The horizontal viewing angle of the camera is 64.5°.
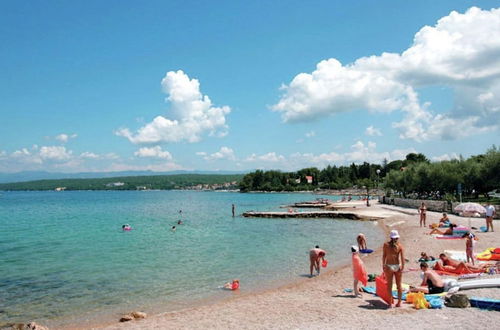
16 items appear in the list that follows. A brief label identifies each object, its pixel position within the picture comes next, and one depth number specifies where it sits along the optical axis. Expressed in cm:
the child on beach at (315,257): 1795
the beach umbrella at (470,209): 2509
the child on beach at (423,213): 3278
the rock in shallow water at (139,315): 1255
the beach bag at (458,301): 1047
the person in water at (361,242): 2292
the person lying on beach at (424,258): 1828
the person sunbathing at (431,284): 1208
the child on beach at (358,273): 1273
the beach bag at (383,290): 1121
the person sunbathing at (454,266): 1518
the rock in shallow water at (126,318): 1232
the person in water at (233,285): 1633
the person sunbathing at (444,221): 3006
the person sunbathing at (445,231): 2625
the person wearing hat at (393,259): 1061
